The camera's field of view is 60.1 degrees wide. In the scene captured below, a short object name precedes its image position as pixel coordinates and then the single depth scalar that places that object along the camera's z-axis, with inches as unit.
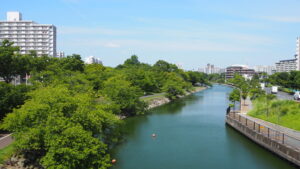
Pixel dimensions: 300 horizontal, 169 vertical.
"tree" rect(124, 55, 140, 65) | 4397.1
